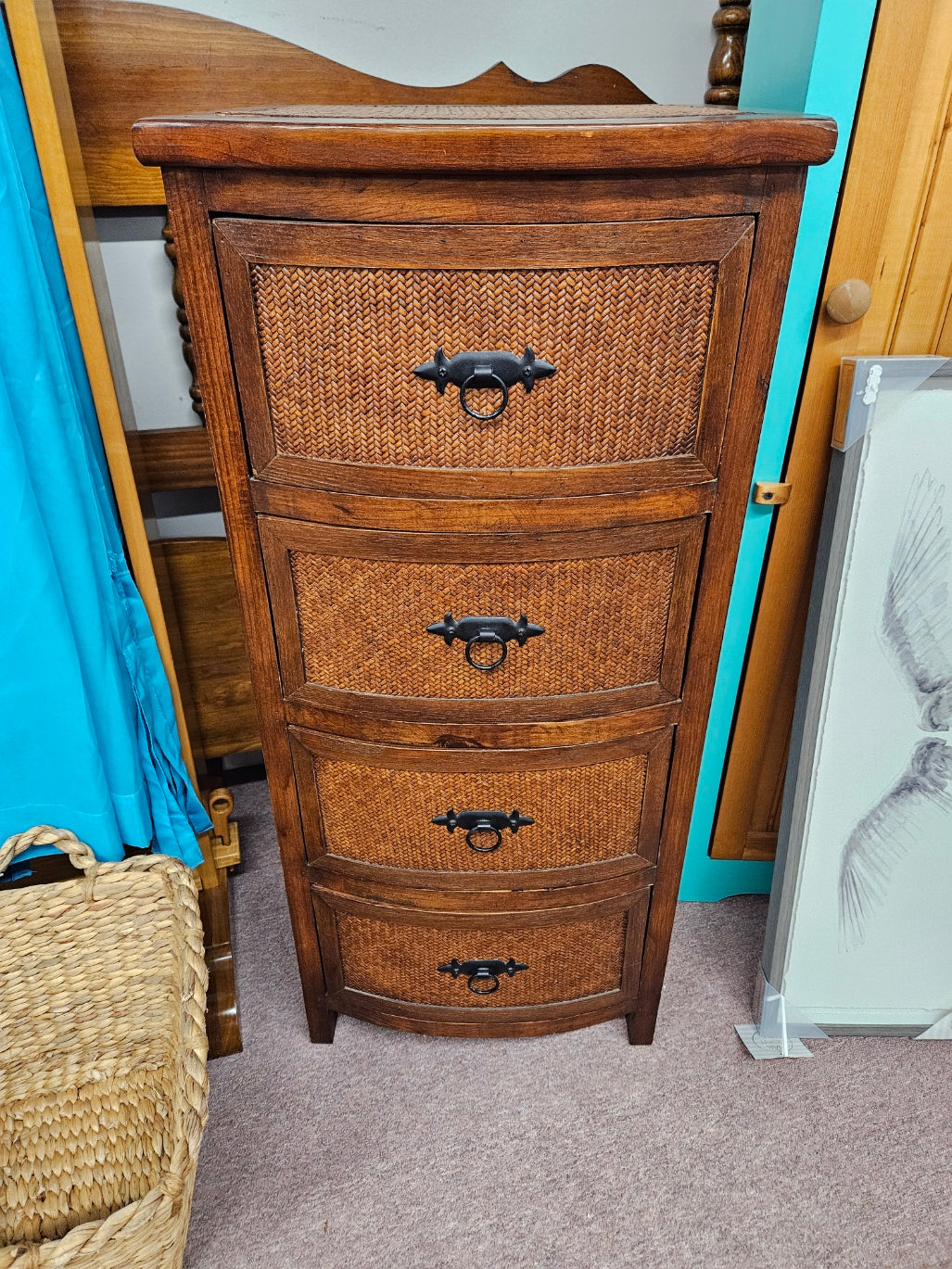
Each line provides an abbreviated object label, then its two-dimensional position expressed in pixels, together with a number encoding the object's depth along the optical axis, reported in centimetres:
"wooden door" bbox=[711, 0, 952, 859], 88
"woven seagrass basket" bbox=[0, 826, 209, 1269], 100
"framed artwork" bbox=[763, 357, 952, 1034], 98
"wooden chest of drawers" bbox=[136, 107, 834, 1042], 66
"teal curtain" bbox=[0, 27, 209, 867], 86
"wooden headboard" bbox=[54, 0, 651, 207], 105
